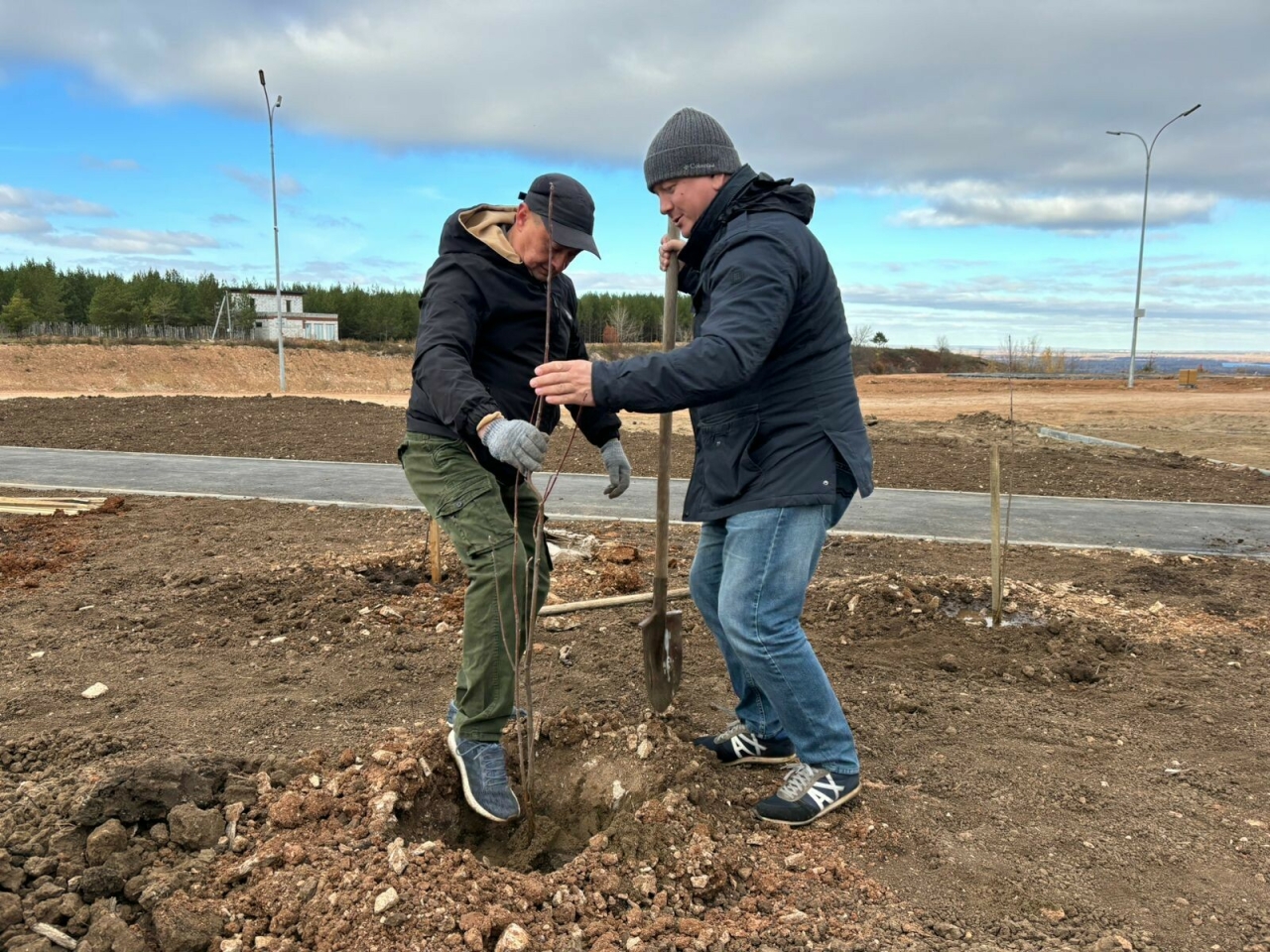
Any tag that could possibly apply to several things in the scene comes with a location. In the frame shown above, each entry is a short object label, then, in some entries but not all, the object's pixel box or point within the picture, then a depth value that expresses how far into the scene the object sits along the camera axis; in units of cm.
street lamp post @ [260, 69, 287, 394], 2672
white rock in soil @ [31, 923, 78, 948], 210
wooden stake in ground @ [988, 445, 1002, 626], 469
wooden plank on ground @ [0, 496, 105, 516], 754
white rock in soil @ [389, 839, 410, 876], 233
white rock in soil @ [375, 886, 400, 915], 221
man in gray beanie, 256
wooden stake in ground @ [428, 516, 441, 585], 523
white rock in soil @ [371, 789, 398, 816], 261
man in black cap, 276
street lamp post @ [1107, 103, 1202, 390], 3026
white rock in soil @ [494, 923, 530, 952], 212
